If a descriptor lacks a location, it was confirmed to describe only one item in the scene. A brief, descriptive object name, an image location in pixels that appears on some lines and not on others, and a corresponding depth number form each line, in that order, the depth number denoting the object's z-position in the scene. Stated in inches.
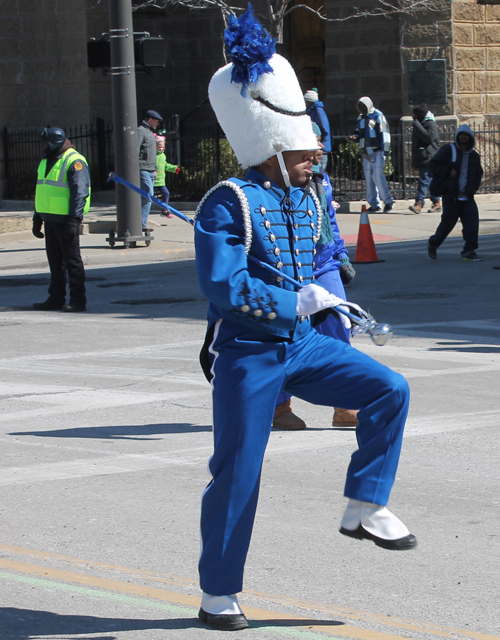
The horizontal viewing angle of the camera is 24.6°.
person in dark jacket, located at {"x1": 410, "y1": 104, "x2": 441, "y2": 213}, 852.0
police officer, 488.7
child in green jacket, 791.1
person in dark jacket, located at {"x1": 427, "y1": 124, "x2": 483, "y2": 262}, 611.5
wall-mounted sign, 965.8
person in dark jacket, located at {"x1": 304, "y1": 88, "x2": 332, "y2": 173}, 724.7
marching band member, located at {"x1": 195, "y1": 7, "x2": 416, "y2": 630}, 152.3
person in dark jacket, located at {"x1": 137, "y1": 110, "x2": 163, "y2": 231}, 746.2
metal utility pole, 675.4
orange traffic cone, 624.4
